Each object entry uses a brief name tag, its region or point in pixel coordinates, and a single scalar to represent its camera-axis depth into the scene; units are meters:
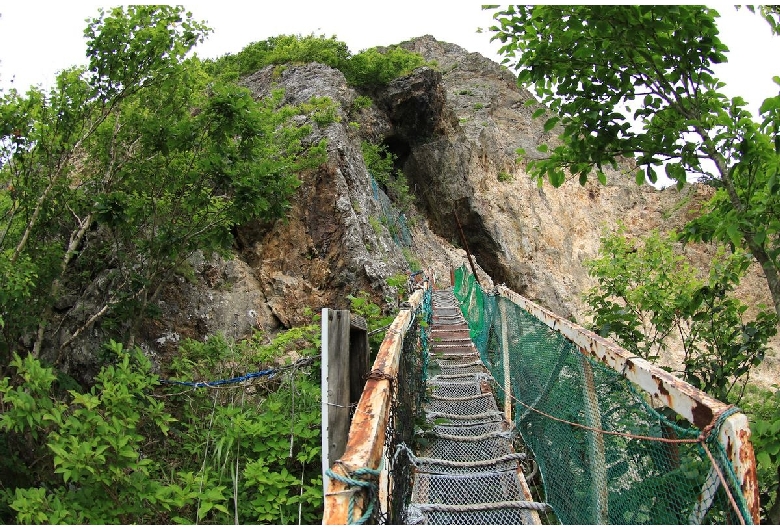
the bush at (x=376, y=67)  19.98
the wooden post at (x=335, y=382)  2.74
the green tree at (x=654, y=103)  2.43
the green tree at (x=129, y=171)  5.00
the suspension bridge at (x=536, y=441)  1.59
